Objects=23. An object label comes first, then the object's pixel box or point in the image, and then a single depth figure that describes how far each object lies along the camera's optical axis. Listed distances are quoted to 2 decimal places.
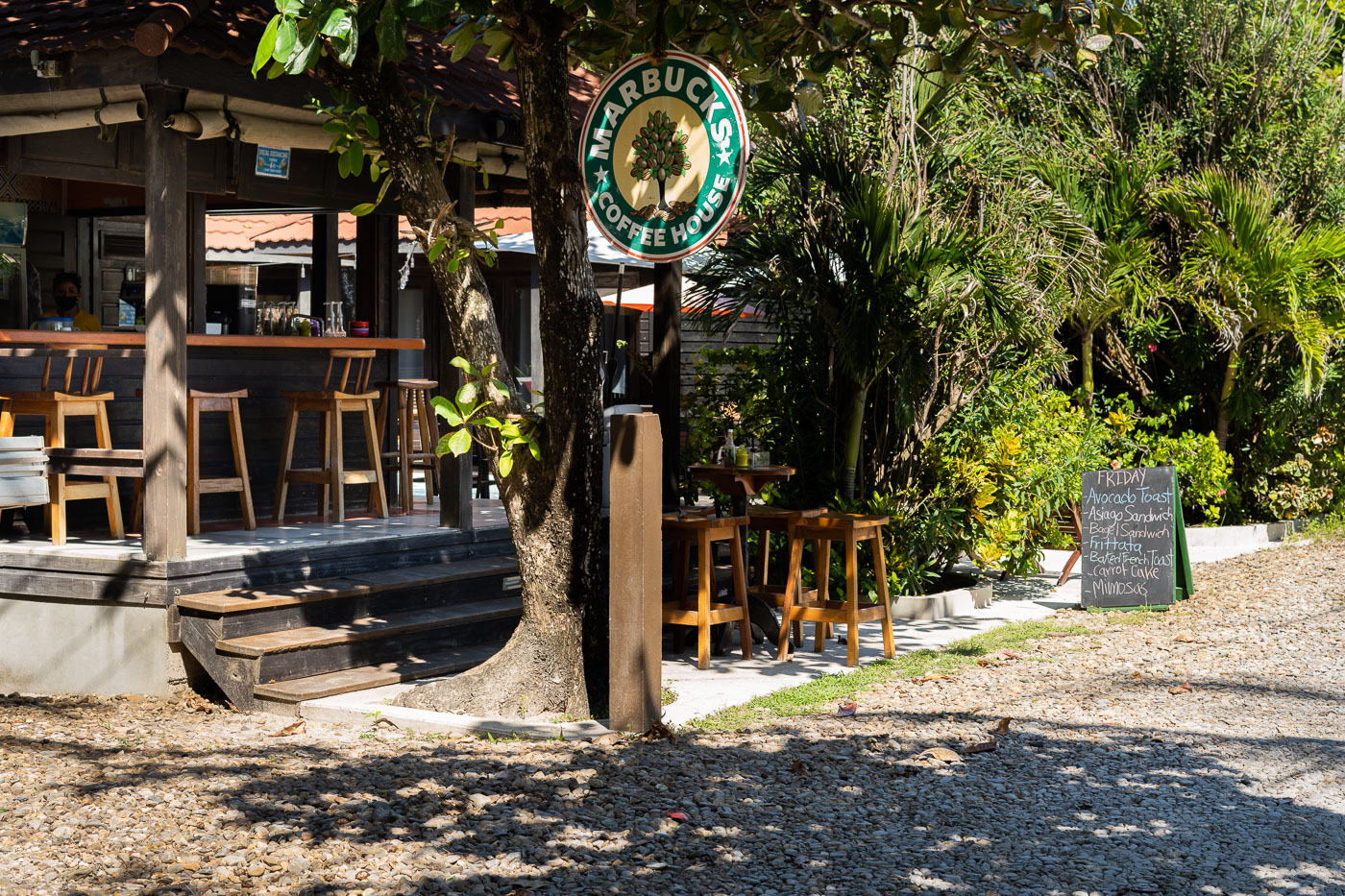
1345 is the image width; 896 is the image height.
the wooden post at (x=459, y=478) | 7.82
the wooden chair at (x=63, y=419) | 7.22
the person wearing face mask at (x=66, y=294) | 9.59
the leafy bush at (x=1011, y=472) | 8.77
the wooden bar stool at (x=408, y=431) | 8.98
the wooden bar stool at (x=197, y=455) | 7.77
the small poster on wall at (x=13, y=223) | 9.68
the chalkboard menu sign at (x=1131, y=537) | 8.73
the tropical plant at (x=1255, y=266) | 10.98
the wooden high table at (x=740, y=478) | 7.39
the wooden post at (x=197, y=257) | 9.12
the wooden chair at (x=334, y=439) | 8.30
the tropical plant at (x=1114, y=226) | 10.89
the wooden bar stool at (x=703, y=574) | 6.73
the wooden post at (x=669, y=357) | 7.57
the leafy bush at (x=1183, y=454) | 11.41
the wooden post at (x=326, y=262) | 10.29
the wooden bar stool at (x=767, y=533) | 7.37
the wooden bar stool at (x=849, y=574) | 7.05
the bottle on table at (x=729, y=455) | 7.63
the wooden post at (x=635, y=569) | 5.45
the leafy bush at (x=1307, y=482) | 12.55
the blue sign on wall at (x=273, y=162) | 8.55
